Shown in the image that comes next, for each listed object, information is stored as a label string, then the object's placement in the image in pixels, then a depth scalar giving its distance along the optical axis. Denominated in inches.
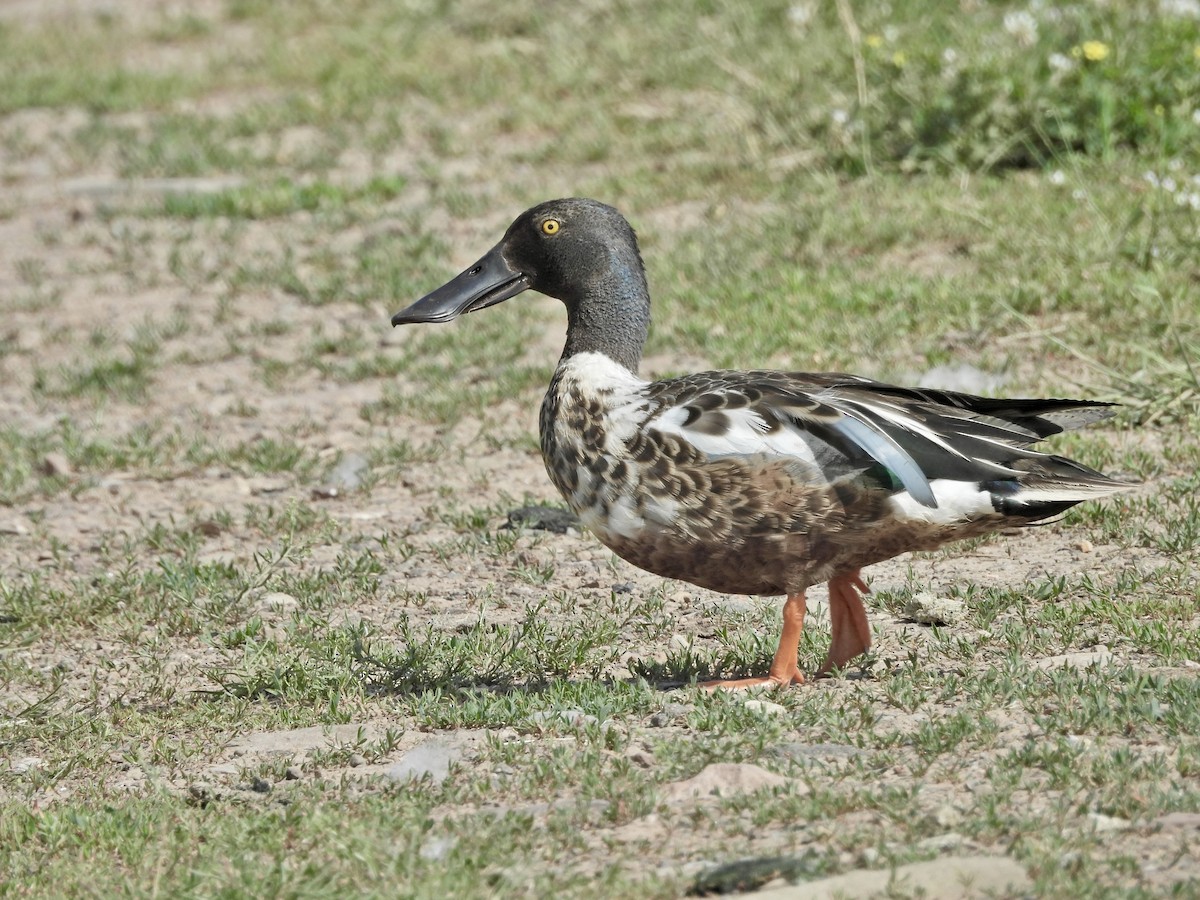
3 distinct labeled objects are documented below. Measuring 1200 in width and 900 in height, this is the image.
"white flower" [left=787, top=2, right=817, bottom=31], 859.4
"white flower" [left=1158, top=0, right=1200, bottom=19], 716.0
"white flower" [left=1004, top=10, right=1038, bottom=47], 714.2
